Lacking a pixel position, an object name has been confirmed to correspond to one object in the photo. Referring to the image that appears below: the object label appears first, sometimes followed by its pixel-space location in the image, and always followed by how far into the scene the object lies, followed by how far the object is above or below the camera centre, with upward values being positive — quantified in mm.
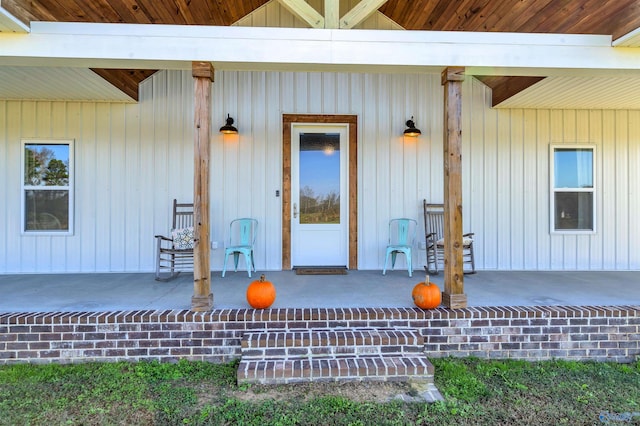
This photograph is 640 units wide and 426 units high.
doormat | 4355 -726
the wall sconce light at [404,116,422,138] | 4578 +1113
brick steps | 2408 -1057
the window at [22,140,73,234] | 4480 +368
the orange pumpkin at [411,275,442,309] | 2805 -673
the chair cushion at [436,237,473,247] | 4189 -341
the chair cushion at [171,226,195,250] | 4043 -275
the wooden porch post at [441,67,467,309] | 2865 +250
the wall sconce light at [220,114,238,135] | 4430 +1113
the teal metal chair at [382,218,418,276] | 4254 -327
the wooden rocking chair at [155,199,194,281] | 4023 -367
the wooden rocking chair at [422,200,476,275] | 4270 -336
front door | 4703 +237
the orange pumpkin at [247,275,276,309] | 2777 -651
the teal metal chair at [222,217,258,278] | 4432 -266
